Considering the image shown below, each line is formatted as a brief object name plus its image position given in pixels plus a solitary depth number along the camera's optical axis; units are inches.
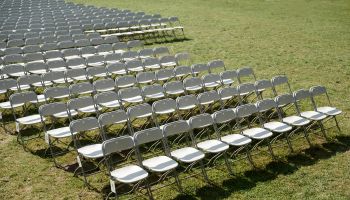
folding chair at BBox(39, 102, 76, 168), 283.4
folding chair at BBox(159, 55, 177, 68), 472.4
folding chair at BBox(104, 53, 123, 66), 472.1
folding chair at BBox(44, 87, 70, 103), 343.5
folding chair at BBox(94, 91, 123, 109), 333.1
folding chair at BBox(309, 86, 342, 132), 333.4
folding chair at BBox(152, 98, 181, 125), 317.1
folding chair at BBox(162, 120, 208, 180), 252.2
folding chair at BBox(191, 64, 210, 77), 430.3
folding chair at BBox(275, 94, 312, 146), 310.8
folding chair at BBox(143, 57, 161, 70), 458.5
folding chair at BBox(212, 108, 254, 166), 276.0
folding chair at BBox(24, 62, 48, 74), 422.9
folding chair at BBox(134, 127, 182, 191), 241.0
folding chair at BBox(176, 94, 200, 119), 327.3
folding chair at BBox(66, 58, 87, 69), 446.0
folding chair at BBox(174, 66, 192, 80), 421.4
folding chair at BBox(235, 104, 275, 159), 287.7
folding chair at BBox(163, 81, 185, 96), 369.0
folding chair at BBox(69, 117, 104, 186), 255.2
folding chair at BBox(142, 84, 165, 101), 357.7
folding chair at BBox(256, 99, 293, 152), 299.9
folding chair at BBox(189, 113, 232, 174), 267.7
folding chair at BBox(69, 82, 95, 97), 355.9
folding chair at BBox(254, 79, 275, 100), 366.3
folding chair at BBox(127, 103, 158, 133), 302.3
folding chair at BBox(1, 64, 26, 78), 410.6
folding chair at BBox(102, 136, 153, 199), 227.6
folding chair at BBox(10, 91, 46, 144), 310.7
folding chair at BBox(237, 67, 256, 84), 409.2
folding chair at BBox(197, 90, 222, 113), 336.8
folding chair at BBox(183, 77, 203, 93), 381.7
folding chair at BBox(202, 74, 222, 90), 395.5
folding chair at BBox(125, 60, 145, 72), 446.0
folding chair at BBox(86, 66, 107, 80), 415.8
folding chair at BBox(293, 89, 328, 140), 321.2
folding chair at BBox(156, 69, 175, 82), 412.2
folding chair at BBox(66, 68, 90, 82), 406.8
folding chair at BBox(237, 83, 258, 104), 358.6
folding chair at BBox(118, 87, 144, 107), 345.4
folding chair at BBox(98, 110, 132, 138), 282.0
